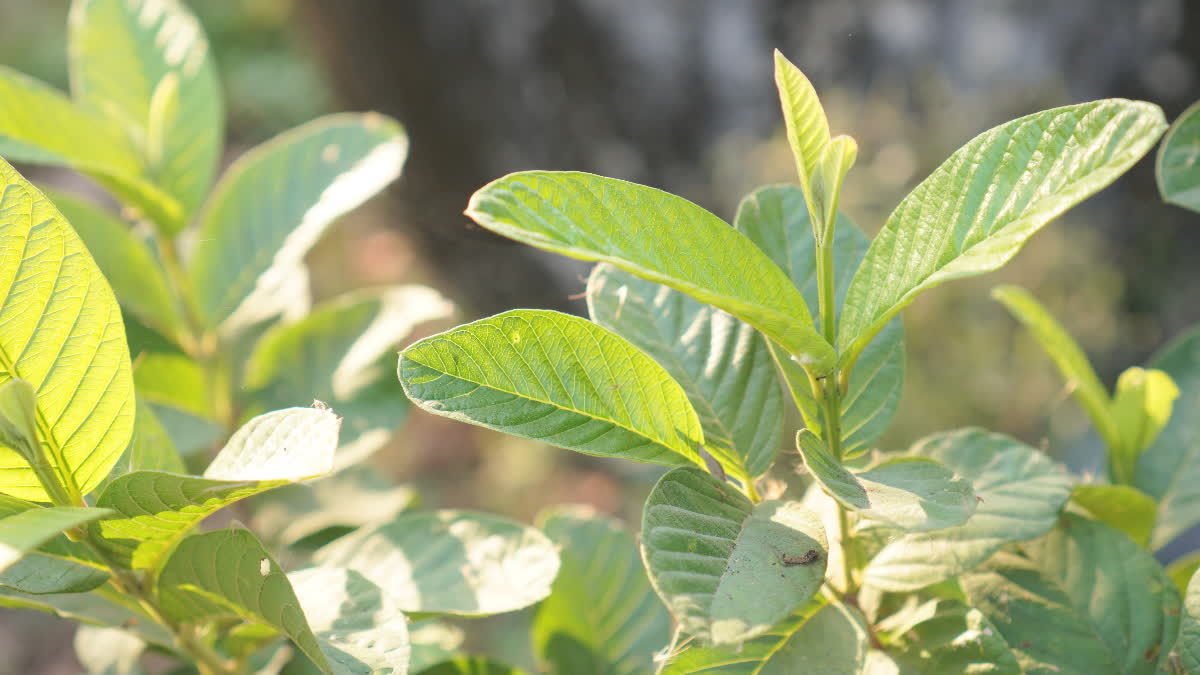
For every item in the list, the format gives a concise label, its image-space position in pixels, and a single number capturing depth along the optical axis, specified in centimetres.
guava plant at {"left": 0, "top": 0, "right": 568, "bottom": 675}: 78
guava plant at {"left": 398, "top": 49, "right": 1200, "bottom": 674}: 77
